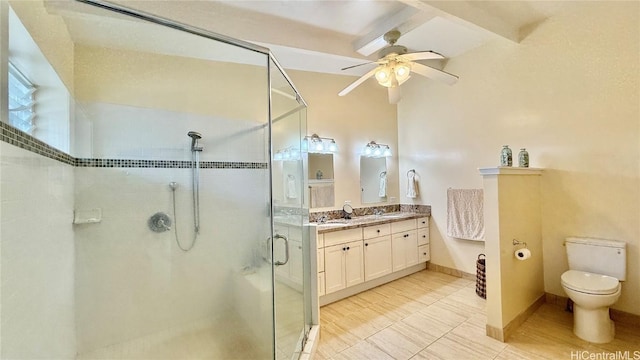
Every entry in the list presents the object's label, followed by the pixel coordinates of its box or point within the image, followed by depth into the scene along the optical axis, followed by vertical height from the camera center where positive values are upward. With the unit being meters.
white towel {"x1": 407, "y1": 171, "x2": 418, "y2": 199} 3.97 -0.08
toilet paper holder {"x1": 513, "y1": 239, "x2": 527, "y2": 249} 2.41 -0.58
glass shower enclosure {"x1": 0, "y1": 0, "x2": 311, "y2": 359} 1.64 -0.05
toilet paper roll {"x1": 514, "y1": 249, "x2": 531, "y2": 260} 2.34 -0.65
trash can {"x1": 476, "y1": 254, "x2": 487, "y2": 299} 2.92 -1.09
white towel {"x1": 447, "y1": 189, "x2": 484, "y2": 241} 3.32 -0.44
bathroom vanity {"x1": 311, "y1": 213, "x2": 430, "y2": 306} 2.85 -0.83
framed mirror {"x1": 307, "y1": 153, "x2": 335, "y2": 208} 3.43 +0.02
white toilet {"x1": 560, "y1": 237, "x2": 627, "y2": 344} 2.08 -0.84
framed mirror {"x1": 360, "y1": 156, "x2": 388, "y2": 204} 3.89 +0.03
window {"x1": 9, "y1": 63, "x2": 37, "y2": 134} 1.11 +0.38
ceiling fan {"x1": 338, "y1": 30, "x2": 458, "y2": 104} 2.25 +0.98
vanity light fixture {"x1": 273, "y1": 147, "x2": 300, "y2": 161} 2.39 +0.27
